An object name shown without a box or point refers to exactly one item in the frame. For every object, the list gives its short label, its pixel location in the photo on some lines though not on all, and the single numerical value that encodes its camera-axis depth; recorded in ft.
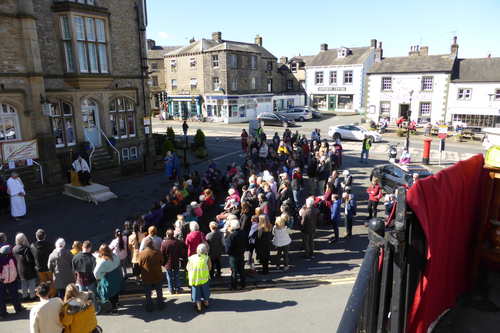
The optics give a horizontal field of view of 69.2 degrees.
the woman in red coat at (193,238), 28.09
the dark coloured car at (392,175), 48.33
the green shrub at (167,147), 74.69
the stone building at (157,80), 184.75
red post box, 72.60
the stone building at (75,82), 50.11
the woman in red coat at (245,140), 77.92
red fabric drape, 8.65
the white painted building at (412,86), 118.57
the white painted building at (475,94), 109.19
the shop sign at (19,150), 49.26
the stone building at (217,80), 147.95
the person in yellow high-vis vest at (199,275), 24.84
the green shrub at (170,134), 86.45
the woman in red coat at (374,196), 40.47
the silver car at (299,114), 150.10
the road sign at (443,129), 79.30
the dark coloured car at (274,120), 131.44
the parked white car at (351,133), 99.03
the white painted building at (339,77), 168.71
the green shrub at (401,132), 108.37
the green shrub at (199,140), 81.76
